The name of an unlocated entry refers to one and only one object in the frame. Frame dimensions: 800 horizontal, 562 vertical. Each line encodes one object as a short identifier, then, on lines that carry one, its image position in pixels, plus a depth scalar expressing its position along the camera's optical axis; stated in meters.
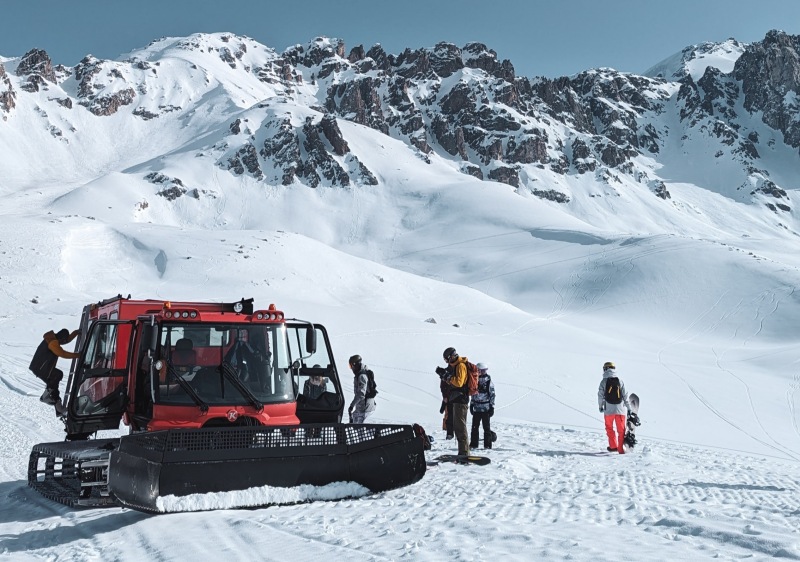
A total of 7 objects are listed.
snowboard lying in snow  9.37
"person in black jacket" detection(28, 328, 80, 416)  8.57
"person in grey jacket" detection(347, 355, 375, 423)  11.30
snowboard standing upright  11.93
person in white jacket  11.52
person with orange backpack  9.59
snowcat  5.96
